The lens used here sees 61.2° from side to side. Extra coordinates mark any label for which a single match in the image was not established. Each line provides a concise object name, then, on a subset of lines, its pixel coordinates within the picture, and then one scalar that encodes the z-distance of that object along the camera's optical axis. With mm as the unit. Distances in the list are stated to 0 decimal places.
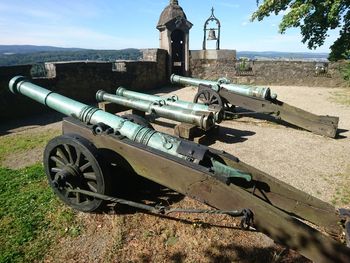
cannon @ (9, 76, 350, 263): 2502
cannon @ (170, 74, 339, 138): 7312
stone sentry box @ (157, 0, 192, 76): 15781
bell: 16844
